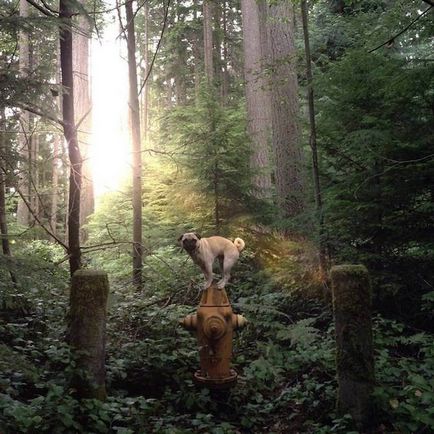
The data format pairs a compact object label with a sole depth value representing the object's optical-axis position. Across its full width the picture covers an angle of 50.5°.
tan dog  4.53
